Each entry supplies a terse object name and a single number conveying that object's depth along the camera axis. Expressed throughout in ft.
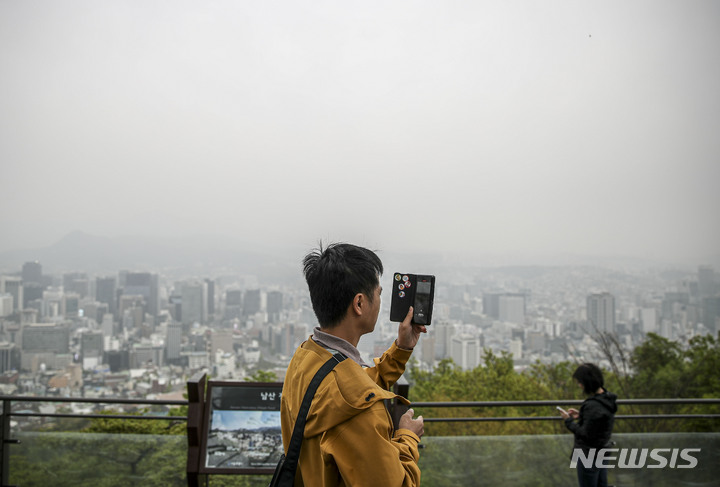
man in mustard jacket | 3.37
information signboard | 9.50
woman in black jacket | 9.64
